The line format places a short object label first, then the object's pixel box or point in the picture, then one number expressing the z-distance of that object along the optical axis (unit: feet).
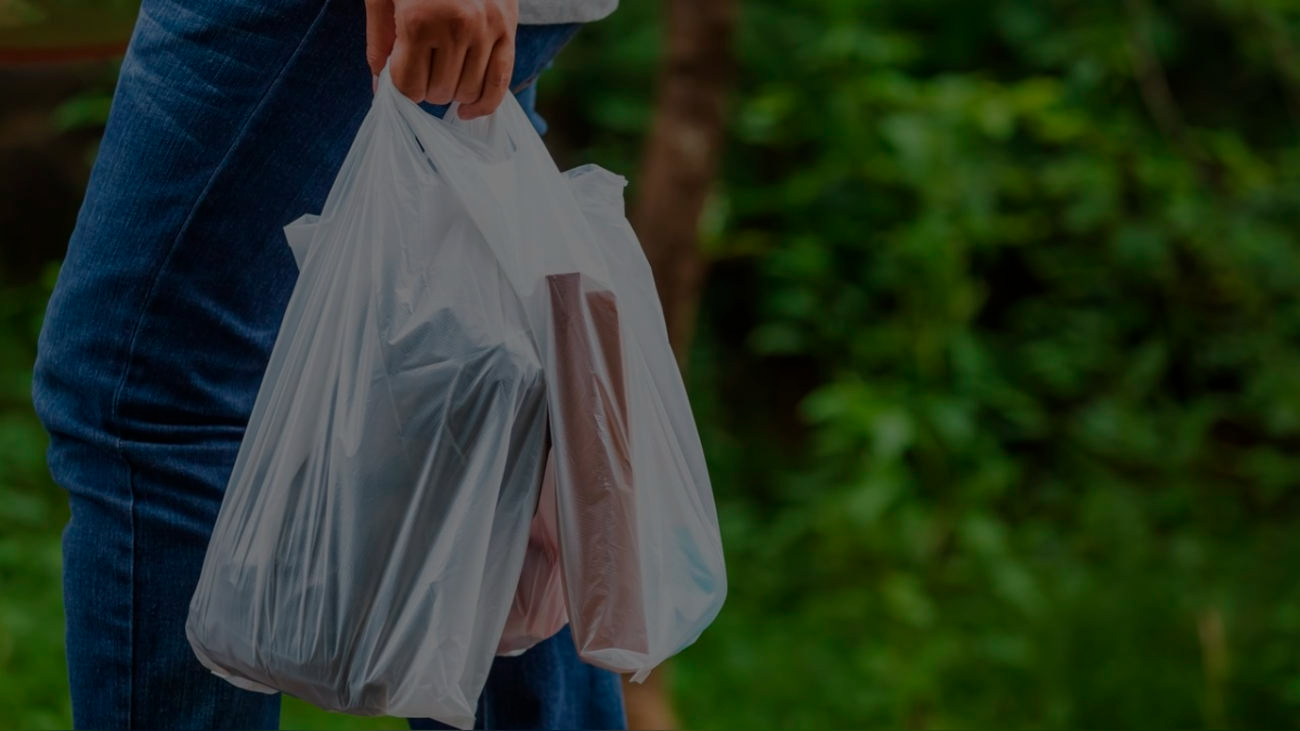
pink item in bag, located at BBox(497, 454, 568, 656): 10.01
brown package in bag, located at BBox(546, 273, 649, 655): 9.77
